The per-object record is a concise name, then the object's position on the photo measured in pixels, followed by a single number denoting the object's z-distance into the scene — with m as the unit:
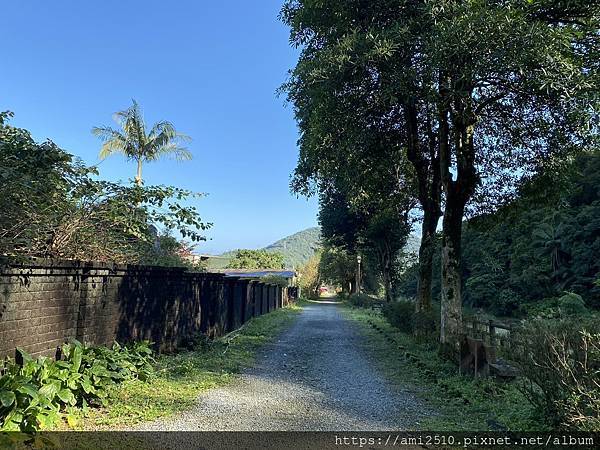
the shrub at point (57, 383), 4.29
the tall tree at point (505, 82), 6.88
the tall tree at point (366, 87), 8.44
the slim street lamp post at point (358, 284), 48.46
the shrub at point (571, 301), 23.93
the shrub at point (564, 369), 4.31
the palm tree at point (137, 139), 31.45
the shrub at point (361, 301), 39.02
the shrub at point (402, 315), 14.66
